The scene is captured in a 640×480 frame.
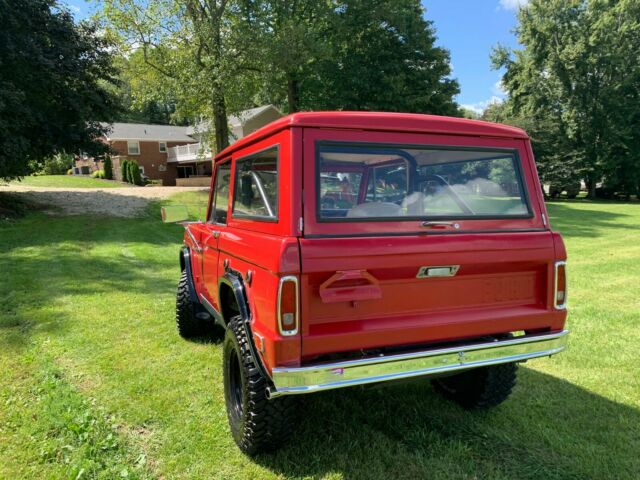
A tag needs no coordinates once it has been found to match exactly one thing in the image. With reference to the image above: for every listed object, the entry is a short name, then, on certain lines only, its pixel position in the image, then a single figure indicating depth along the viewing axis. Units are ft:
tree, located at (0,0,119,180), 41.93
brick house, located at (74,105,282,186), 128.36
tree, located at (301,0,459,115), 76.74
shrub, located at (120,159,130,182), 114.93
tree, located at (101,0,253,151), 59.67
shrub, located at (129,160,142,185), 112.68
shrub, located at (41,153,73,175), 134.21
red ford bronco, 7.62
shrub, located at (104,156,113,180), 121.80
